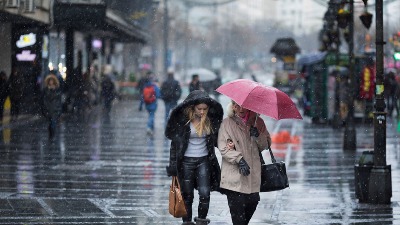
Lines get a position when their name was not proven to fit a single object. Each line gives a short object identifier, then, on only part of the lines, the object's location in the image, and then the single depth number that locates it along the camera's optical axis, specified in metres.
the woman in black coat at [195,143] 11.07
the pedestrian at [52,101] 27.12
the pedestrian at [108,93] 41.28
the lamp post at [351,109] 24.20
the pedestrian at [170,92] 31.06
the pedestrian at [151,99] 29.67
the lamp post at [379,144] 14.16
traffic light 32.09
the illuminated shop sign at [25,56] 39.41
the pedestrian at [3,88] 35.03
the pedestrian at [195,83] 33.92
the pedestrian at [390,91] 44.31
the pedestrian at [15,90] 35.47
